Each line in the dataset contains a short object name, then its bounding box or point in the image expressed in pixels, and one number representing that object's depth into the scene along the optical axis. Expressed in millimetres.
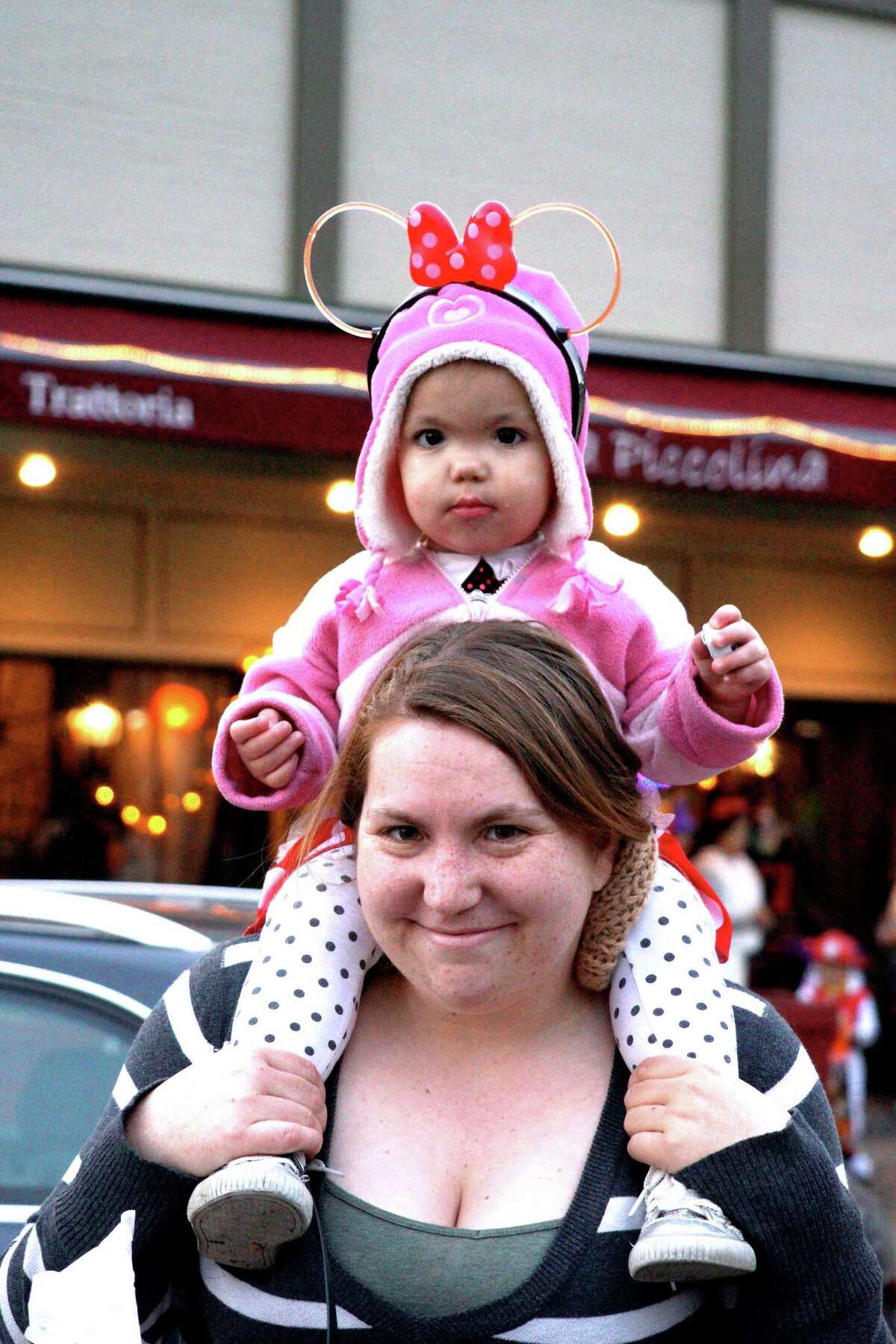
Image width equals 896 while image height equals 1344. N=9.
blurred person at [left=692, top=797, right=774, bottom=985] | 8055
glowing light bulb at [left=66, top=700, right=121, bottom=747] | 8758
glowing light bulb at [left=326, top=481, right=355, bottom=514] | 7762
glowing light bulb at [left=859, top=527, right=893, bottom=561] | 9062
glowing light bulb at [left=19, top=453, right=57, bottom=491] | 7672
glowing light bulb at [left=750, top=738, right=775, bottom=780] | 10297
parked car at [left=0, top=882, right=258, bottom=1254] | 2918
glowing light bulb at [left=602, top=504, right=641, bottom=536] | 7952
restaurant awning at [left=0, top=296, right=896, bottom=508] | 6645
